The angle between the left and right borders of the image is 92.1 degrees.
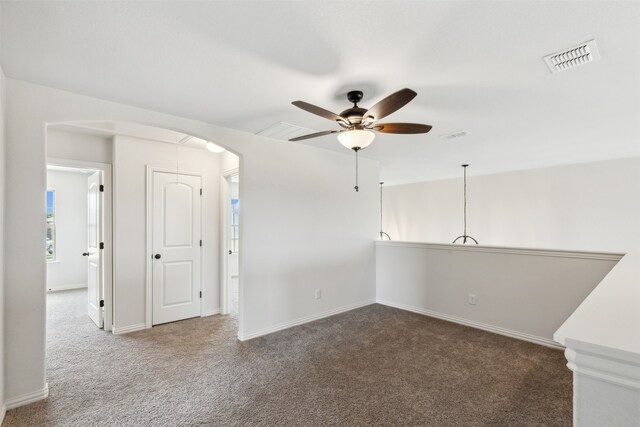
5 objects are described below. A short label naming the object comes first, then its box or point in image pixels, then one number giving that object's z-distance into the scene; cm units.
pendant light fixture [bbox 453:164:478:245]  656
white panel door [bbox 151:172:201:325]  412
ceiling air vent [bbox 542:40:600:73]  186
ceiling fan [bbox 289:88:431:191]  227
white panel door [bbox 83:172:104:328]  400
